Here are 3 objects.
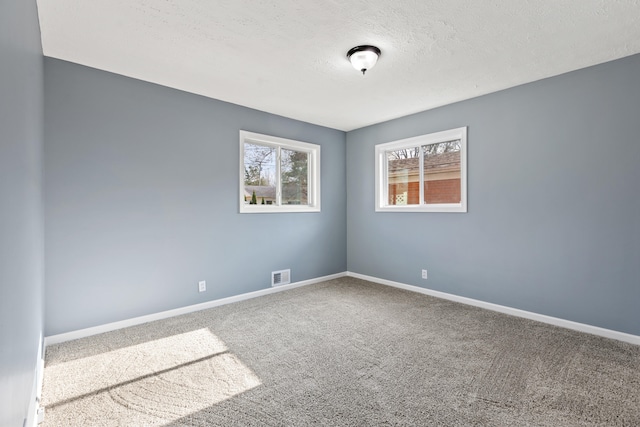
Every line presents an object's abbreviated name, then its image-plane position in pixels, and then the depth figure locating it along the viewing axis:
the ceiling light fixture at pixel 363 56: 2.53
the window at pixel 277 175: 4.11
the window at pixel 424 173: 3.94
